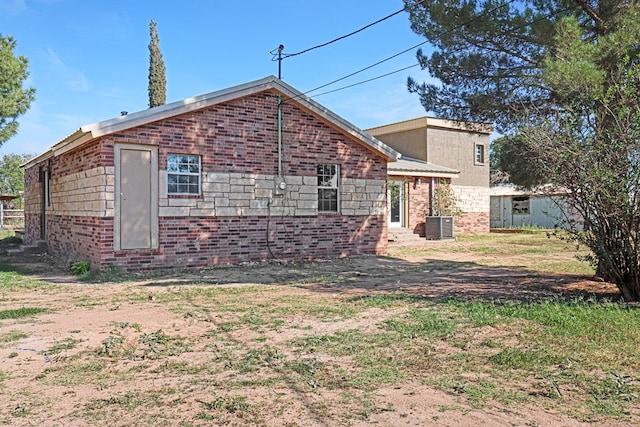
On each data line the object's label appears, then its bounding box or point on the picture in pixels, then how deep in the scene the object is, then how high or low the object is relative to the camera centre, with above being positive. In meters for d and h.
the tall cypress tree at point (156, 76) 30.00 +8.34
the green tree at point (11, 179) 46.88 +3.66
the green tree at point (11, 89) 22.72 +5.93
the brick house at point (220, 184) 10.59 +0.81
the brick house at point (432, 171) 19.56 +1.93
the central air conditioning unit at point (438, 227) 19.09 -0.33
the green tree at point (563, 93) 6.92 +2.19
